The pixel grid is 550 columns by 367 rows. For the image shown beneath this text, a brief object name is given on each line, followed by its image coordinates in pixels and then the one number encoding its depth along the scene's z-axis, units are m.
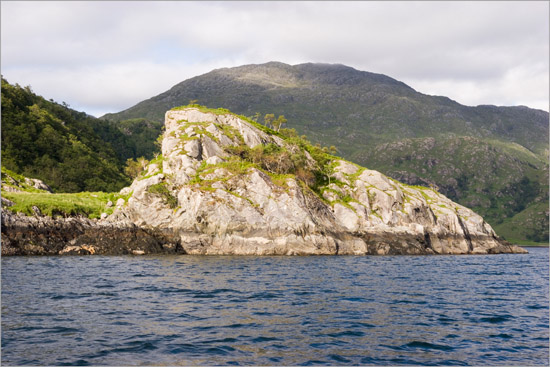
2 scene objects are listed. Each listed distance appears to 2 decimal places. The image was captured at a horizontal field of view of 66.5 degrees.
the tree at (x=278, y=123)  127.19
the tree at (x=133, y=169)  144.56
